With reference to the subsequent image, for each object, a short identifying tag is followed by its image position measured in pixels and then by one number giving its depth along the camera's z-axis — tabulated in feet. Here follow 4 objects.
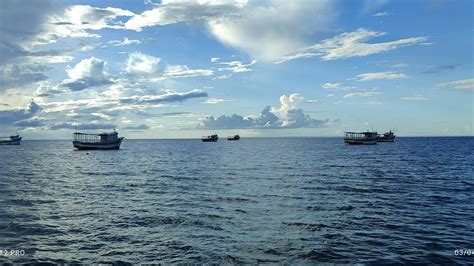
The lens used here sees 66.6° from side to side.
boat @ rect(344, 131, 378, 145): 456.45
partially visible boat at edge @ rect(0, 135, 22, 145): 611.34
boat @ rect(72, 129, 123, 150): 383.86
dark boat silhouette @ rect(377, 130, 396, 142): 549.05
